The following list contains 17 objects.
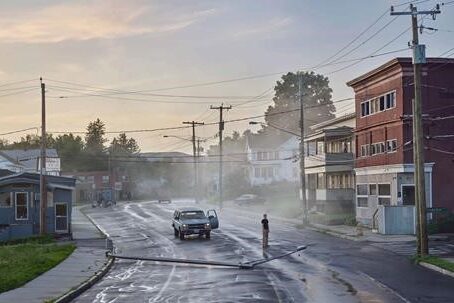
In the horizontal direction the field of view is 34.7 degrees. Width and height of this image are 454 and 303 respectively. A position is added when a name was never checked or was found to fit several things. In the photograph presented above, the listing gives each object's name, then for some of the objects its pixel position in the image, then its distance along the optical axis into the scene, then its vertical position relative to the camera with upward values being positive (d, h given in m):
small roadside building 49.75 -0.88
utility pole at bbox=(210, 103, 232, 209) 92.09 +8.96
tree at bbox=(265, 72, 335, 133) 148.00 +19.04
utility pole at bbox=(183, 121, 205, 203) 108.62 +7.00
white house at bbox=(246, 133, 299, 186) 124.62 +5.41
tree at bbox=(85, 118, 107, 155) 177.62 +14.57
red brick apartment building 48.38 +4.19
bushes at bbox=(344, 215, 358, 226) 56.34 -2.25
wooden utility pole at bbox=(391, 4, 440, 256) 31.14 +1.73
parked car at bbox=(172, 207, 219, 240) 44.69 -1.79
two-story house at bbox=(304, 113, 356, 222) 66.25 +2.35
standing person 37.66 -1.97
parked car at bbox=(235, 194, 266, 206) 100.06 -0.94
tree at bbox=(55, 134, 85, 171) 146.75 +8.22
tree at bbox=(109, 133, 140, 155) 179.50 +12.73
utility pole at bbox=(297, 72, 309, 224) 56.11 +2.07
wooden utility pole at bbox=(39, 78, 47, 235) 46.53 +0.93
